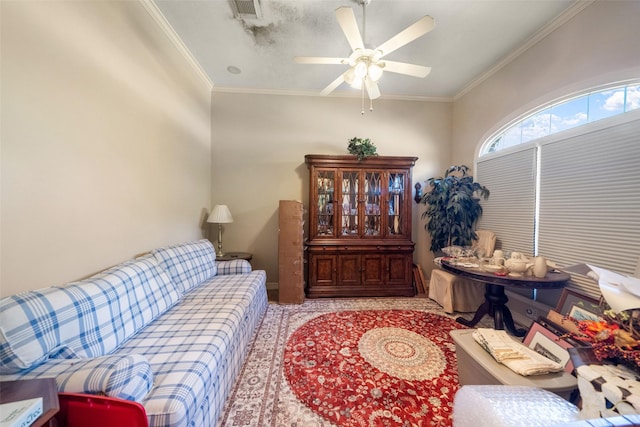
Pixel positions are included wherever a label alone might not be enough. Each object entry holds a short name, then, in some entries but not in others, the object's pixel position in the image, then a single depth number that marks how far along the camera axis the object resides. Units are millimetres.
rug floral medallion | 1438
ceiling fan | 1533
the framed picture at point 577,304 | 1611
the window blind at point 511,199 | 2512
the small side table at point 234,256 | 3145
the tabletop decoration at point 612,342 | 887
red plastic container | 835
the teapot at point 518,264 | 2047
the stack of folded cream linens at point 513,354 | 1202
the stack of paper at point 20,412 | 610
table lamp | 3135
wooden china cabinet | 3311
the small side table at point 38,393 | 698
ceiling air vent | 2016
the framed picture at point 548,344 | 1345
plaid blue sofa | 912
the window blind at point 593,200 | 1729
